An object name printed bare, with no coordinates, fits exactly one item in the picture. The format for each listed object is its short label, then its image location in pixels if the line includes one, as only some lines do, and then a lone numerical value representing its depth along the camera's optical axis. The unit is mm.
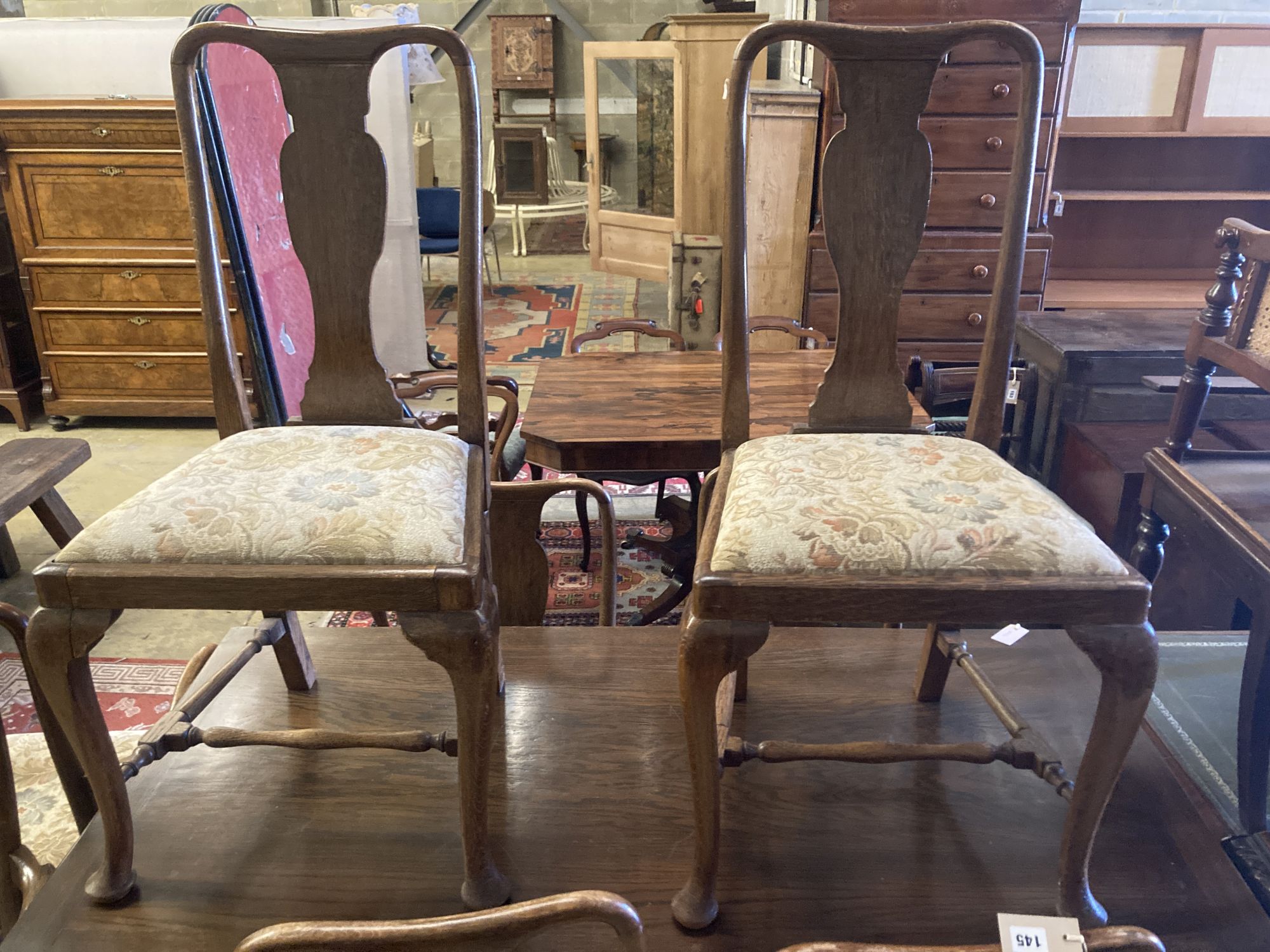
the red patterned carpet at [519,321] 4914
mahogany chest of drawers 2814
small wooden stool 2125
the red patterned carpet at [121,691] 2105
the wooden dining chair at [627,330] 2553
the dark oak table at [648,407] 2117
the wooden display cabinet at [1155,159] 3432
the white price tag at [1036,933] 713
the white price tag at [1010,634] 1585
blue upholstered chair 5445
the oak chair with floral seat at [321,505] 1060
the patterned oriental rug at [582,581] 2561
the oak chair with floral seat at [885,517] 1023
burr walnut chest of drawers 3428
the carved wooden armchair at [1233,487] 1588
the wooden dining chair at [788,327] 2607
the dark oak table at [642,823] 1109
